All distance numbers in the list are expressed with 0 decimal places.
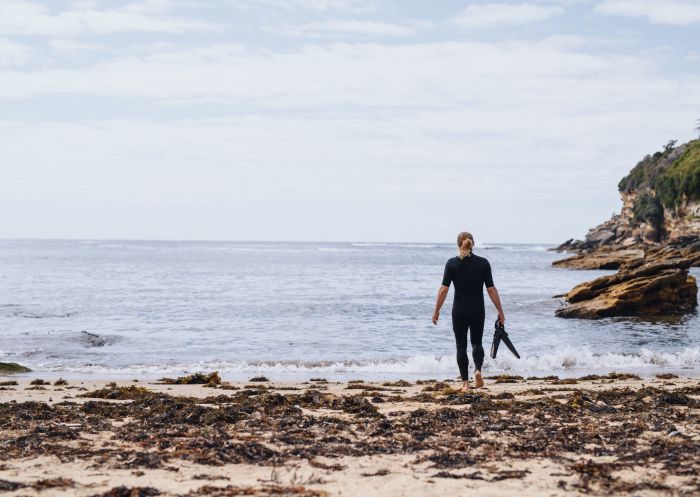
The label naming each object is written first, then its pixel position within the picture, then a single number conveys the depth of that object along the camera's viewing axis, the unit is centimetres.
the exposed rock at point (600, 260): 6581
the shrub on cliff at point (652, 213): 9769
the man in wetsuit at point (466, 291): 1016
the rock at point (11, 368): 1452
